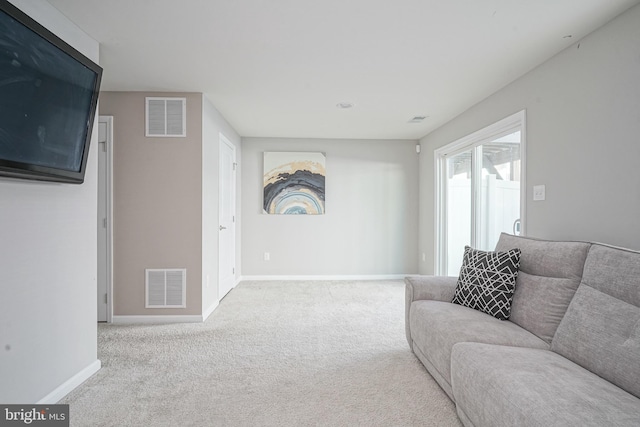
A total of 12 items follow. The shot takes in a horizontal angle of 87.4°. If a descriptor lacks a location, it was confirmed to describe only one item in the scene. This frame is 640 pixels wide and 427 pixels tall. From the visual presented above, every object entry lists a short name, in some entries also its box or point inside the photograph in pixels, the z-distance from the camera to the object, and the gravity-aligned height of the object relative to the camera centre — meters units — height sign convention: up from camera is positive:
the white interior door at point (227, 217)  4.45 -0.05
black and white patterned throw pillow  2.27 -0.49
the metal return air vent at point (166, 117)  3.54 +1.04
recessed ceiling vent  4.46 +1.29
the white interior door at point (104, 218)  3.49 -0.03
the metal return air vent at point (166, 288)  3.54 -0.78
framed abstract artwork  5.62 +0.52
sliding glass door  3.32 +0.27
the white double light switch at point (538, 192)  2.80 +0.18
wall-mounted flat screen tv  1.56 +0.61
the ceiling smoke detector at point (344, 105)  3.88 +1.28
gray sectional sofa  1.26 -0.69
